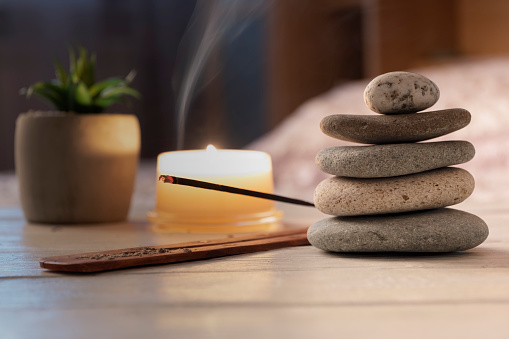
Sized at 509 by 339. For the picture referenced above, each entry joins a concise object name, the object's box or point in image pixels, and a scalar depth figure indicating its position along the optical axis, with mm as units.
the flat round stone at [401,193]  691
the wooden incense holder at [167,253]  632
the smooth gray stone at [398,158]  688
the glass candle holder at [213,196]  975
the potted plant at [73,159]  1060
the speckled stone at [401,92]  702
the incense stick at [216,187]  807
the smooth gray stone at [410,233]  684
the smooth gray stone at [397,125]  693
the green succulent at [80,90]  1090
